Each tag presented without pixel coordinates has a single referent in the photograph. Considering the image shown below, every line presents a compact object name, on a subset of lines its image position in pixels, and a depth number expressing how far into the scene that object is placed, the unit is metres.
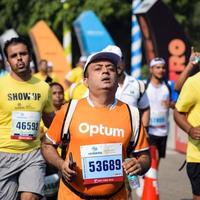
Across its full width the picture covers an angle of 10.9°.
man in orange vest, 6.92
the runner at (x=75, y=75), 23.05
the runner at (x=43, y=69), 21.14
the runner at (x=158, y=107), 14.56
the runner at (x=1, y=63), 15.91
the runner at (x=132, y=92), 12.37
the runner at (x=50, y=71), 23.63
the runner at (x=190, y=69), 10.35
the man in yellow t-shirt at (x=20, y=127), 9.31
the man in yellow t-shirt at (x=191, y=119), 8.94
